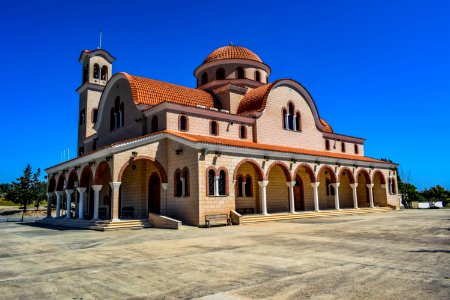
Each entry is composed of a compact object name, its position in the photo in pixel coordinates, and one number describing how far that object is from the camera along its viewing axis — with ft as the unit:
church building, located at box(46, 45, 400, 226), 61.82
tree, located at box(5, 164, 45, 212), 115.14
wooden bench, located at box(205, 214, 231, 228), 57.41
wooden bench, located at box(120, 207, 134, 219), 73.36
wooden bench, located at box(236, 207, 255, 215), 72.64
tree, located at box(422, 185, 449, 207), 132.05
